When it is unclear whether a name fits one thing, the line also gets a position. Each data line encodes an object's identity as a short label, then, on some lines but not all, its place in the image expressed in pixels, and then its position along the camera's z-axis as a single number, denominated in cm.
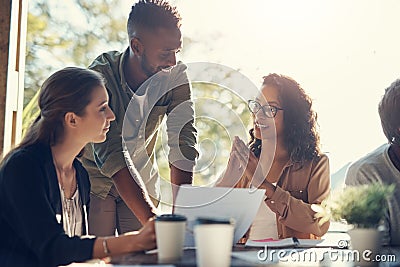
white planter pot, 112
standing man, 190
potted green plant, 112
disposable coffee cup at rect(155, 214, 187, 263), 111
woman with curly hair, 188
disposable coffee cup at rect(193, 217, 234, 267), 98
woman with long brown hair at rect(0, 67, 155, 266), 124
